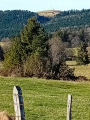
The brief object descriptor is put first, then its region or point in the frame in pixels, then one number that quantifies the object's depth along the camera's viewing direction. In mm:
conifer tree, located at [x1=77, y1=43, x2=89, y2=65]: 116898
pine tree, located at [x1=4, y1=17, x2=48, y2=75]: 62677
